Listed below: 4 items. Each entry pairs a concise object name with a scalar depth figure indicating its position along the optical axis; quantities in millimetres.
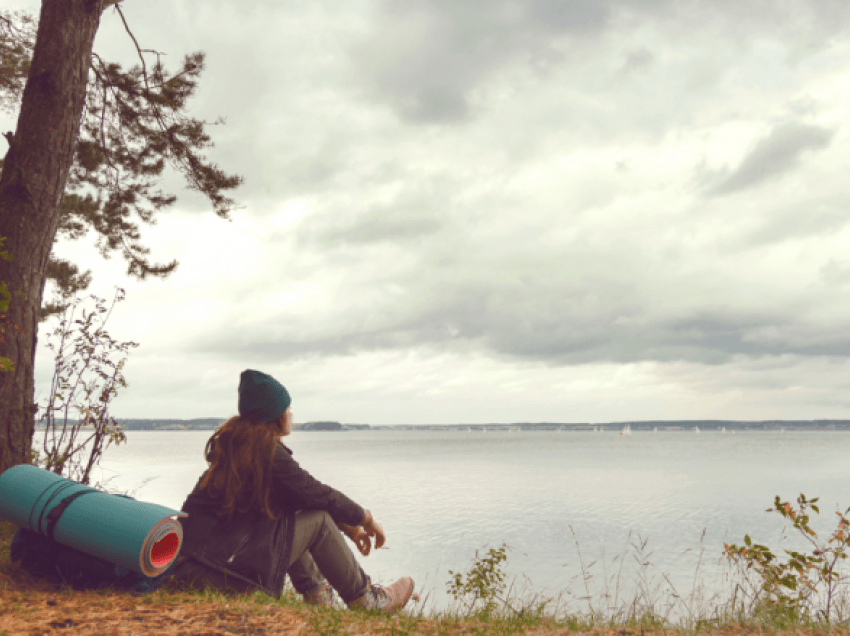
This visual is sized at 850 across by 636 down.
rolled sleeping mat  3047
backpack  3330
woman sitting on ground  3412
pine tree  4629
